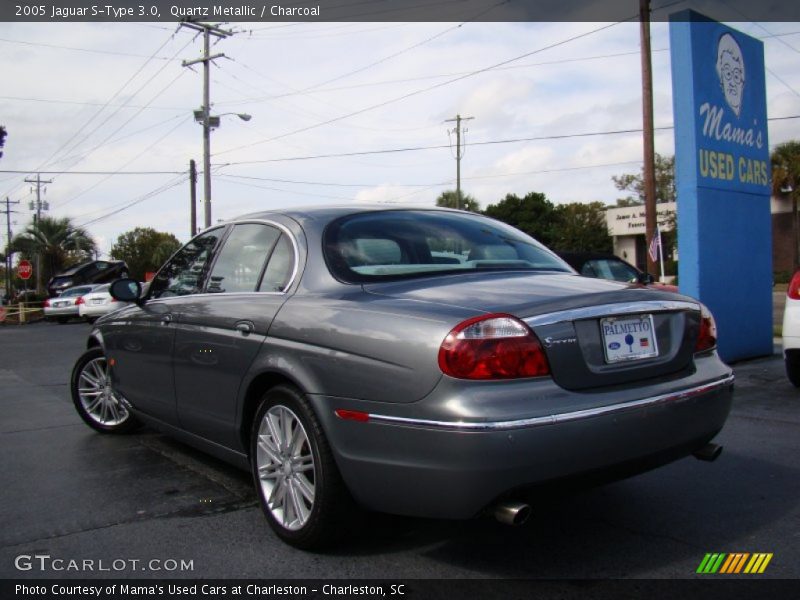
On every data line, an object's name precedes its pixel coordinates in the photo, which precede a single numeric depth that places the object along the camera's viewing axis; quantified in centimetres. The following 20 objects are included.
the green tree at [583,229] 5775
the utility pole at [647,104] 1586
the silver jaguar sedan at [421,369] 260
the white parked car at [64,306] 2458
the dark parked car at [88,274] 3131
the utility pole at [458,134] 4731
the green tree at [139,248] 6925
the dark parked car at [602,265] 1058
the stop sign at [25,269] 3192
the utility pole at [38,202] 7044
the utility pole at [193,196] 3631
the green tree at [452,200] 6002
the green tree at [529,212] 6581
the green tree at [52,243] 4631
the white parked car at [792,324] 647
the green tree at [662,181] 5500
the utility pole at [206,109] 3092
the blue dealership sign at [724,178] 850
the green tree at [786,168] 4053
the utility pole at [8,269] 5172
